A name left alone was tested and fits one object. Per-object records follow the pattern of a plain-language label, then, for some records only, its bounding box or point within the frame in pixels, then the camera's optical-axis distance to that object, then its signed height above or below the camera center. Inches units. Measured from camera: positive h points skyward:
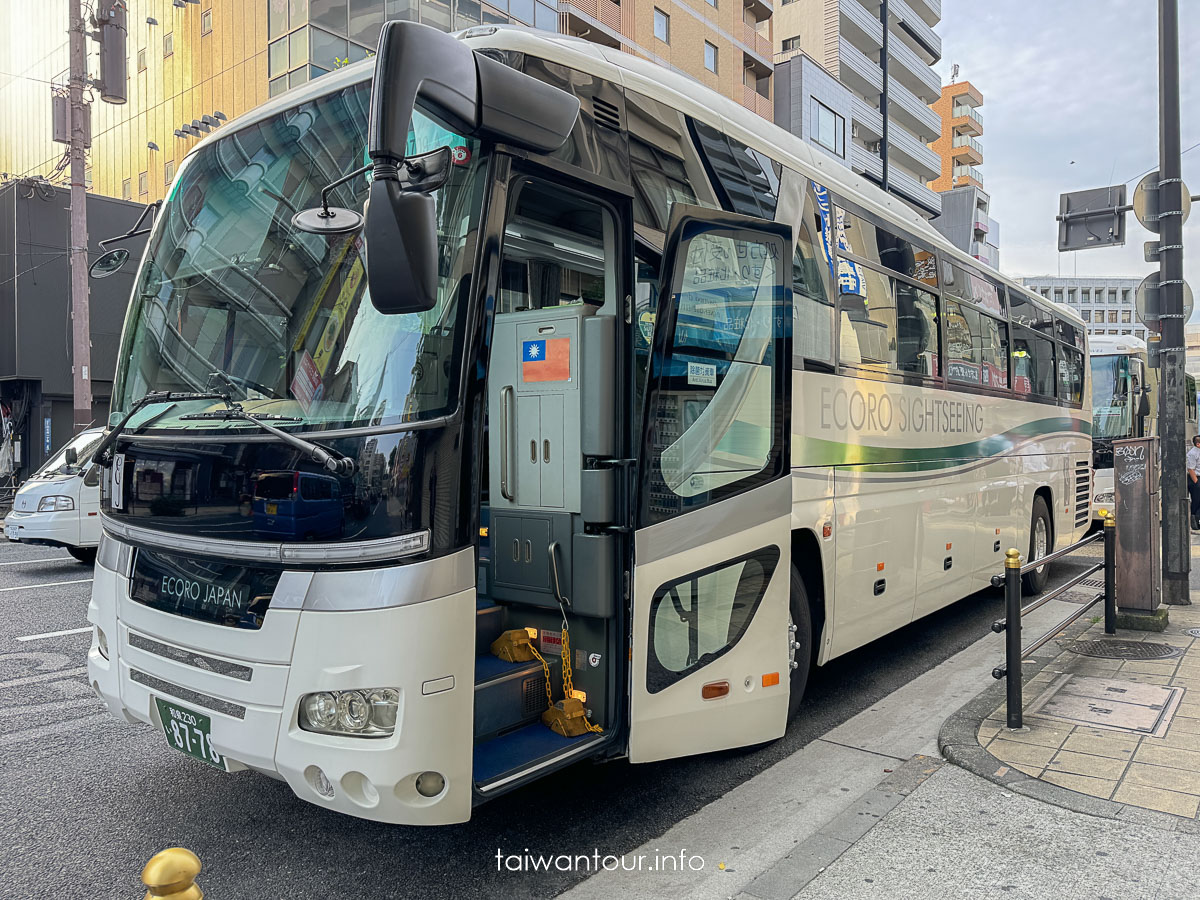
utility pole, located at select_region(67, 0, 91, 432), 641.6 +114.1
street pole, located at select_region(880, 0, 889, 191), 977.5 +429.5
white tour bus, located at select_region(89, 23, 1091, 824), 124.0 +1.7
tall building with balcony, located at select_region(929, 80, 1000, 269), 2290.5 +810.6
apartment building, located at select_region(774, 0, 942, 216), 1519.4 +711.1
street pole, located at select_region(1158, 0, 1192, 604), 331.6 +51.3
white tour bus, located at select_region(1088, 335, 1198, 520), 730.2 +43.5
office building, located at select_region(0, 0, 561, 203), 862.5 +464.6
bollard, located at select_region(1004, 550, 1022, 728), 202.5 -45.8
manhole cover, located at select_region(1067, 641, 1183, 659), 269.7 -66.0
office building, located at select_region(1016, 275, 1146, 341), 4069.9 +668.9
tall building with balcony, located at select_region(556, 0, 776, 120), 1159.6 +602.7
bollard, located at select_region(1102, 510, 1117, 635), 281.4 -44.1
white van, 462.9 -34.7
